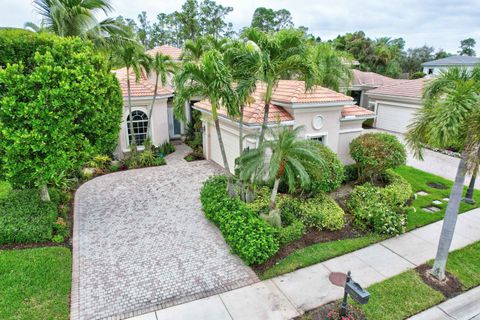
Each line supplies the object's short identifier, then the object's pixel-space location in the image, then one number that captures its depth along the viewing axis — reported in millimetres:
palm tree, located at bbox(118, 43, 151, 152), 14145
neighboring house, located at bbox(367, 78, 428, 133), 22609
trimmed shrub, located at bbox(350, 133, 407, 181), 12820
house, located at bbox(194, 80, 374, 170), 12945
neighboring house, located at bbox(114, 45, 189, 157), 17594
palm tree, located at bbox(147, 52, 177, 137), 15242
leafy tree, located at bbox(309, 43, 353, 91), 17375
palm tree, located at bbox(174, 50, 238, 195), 9102
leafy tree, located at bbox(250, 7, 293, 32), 60750
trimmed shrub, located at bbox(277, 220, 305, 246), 9328
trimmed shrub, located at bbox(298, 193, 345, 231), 10383
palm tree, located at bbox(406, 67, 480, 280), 6617
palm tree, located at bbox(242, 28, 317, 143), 9109
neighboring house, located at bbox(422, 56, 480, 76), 44938
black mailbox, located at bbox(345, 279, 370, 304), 5711
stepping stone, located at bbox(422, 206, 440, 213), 12011
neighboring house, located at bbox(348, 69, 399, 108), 28938
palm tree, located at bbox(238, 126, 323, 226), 9141
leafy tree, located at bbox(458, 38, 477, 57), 71375
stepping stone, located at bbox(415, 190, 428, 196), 13602
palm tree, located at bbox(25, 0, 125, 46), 11375
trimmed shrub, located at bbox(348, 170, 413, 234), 10335
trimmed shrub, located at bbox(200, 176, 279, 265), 8422
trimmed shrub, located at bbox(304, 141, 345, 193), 11274
